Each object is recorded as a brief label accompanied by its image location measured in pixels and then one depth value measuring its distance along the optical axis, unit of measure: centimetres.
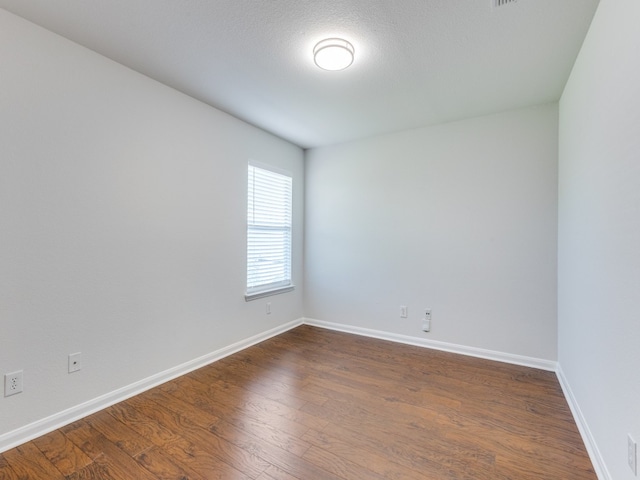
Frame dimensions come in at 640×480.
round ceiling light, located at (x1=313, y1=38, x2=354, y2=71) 194
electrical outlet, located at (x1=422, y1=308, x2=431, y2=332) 338
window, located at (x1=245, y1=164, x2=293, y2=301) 345
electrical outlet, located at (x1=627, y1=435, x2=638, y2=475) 117
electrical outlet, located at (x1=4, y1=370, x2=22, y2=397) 174
